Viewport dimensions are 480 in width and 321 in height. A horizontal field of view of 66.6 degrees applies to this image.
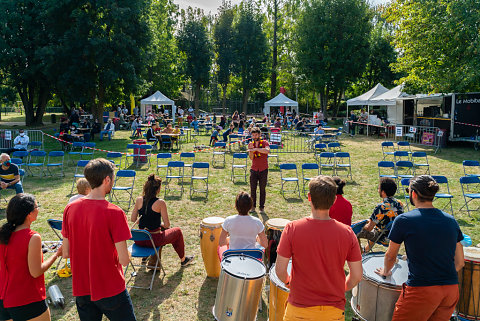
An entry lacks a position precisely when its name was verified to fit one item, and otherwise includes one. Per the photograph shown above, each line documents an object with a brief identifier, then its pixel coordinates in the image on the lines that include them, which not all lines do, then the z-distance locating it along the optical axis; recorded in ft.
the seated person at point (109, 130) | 70.67
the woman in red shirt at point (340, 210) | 16.67
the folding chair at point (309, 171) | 31.68
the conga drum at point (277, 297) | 11.20
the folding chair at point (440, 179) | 26.78
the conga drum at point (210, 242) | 17.21
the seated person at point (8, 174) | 27.20
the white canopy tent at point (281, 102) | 100.94
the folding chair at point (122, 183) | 28.27
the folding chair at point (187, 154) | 38.17
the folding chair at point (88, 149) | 46.77
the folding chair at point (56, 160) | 37.56
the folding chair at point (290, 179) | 31.56
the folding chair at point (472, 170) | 40.86
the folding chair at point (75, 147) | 52.49
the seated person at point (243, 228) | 14.34
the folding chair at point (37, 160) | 37.49
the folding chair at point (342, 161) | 37.19
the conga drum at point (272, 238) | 16.08
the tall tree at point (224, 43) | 146.10
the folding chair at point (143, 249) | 15.80
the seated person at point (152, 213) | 16.49
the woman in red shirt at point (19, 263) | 9.72
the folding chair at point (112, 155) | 39.24
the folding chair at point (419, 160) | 37.81
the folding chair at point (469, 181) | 26.30
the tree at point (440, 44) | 53.47
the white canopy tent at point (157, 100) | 92.43
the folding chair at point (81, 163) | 32.81
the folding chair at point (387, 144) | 45.52
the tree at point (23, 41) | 80.53
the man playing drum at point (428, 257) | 9.32
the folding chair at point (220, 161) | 46.42
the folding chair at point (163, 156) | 36.81
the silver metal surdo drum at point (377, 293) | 10.81
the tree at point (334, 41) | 109.60
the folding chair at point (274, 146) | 43.04
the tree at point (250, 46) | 142.41
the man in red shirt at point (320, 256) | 8.07
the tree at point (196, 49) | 136.26
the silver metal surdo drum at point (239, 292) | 11.52
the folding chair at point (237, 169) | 36.22
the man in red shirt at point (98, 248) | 8.82
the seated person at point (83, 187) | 16.20
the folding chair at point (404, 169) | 31.87
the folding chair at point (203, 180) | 32.40
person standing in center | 25.54
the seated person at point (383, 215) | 16.70
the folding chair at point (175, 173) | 33.81
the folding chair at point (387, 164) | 32.86
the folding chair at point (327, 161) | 37.83
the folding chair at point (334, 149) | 57.40
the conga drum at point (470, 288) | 11.87
